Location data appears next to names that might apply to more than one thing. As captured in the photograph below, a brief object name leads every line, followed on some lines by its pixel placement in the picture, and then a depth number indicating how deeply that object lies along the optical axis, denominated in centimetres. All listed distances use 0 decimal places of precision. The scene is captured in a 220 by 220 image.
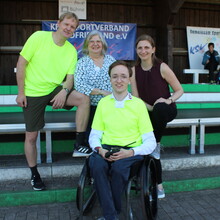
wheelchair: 211
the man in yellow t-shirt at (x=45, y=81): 266
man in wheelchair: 212
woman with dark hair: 262
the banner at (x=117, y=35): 786
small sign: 747
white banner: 874
